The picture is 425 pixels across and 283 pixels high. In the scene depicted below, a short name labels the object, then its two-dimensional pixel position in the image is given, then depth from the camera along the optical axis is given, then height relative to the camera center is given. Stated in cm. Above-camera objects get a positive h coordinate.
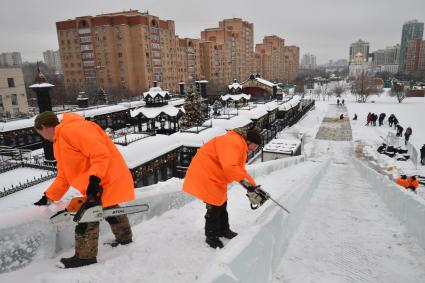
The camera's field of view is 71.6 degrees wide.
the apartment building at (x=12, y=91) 3572 -70
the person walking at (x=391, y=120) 3020 -457
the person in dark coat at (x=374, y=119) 3159 -453
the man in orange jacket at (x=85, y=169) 267 -80
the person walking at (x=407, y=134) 2173 -427
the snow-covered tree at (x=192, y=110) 2503 -244
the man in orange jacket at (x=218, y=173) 317 -101
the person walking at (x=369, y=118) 3186 -452
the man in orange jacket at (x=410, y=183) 869 -315
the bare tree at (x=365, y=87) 6166 -237
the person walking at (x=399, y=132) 2449 -466
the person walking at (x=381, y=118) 3116 -439
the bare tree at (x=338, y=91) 7272 -348
